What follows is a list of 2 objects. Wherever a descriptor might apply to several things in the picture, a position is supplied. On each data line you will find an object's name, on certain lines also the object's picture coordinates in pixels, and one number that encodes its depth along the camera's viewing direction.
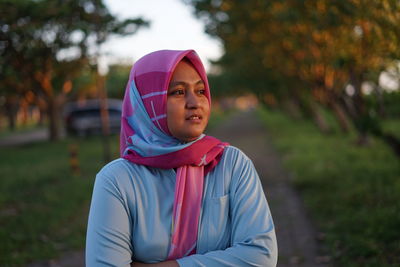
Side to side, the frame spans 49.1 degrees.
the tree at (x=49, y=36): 8.64
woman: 1.59
